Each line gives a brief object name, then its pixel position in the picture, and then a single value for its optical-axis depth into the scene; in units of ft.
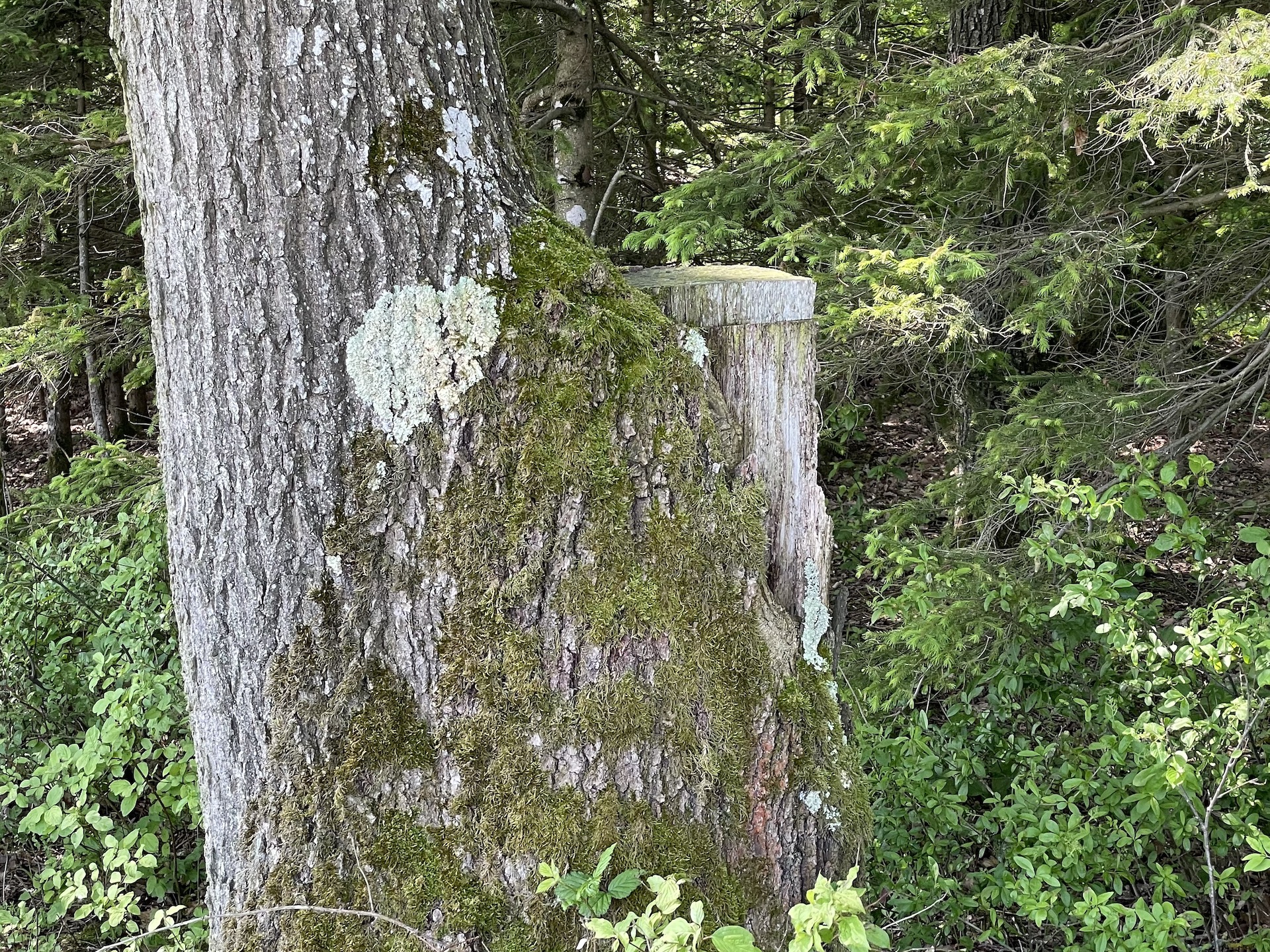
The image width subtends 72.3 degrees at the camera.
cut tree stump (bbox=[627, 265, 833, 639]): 6.88
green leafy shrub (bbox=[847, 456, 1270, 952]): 7.94
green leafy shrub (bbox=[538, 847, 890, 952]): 4.57
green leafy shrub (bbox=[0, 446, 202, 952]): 8.88
